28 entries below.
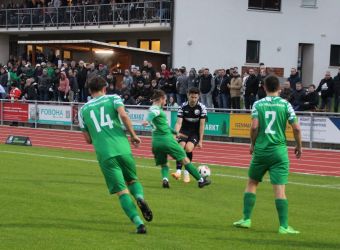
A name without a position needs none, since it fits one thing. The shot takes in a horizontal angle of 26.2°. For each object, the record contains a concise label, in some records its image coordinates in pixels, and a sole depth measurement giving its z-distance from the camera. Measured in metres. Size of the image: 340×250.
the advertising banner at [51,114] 31.09
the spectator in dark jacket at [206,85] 27.73
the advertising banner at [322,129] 23.67
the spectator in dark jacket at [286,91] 24.52
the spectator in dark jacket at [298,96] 24.80
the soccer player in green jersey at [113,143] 8.55
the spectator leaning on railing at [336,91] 26.66
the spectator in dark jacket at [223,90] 27.44
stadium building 38.28
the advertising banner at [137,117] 28.12
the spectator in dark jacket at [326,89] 26.33
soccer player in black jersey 14.47
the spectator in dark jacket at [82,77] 31.84
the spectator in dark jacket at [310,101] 24.67
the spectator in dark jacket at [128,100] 29.59
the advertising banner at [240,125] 25.66
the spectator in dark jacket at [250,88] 26.28
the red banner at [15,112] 32.56
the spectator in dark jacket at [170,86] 28.80
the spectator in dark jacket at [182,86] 28.52
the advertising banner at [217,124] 26.48
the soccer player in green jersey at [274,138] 9.00
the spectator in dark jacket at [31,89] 33.28
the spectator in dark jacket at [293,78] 25.68
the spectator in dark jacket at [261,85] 26.08
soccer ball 14.06
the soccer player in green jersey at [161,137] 13.28
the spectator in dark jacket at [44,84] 32.94
